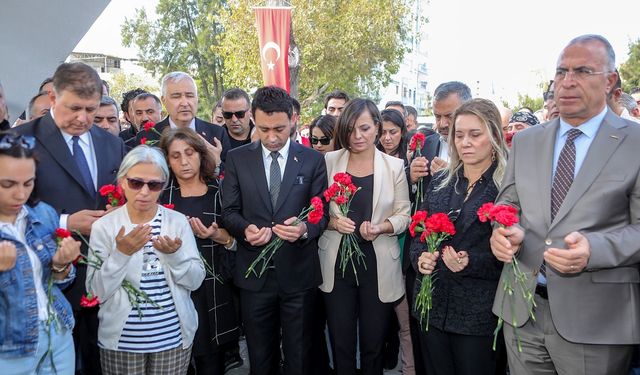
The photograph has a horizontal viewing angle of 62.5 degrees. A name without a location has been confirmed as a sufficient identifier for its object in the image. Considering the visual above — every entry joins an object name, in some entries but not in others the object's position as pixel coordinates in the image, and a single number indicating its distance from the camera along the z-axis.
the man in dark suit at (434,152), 4.41
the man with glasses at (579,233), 2.66
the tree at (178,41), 37.22
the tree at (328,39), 21.89
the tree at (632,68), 30.77
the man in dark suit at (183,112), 5.16
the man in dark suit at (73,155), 3.53
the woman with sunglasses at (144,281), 3.31
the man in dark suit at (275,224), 3.95
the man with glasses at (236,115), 6.10
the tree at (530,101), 36.41
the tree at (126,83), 52.88
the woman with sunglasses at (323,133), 5.43
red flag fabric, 13.56
